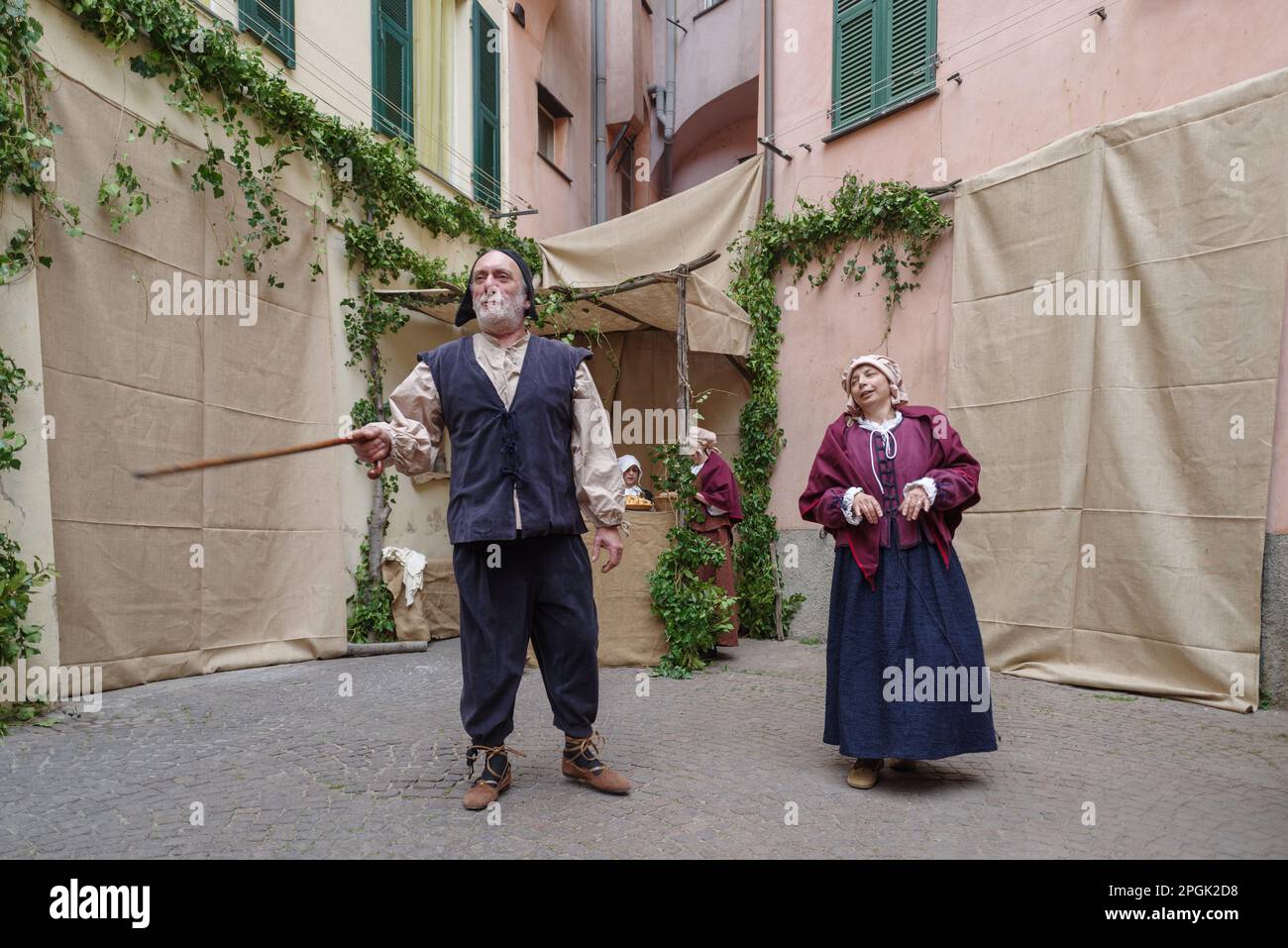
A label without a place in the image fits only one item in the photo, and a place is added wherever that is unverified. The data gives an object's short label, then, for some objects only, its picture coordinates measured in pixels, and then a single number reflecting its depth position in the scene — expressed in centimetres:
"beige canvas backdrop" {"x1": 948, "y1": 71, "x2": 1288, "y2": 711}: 509
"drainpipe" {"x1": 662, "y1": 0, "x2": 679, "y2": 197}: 1387
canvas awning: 791
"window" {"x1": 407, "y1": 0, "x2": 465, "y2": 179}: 875
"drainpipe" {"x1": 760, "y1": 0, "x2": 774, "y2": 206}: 850
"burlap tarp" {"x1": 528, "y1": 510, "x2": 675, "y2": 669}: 650
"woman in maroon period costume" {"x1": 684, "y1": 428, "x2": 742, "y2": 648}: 734
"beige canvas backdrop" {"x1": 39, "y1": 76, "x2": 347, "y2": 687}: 508
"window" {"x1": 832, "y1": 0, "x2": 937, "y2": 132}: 731
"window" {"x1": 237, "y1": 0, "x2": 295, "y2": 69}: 639
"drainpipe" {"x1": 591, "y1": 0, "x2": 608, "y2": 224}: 1304
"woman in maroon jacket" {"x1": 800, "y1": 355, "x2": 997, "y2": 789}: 348
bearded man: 327
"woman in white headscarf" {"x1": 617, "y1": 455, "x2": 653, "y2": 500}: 780
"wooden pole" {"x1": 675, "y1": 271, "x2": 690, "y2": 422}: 656
